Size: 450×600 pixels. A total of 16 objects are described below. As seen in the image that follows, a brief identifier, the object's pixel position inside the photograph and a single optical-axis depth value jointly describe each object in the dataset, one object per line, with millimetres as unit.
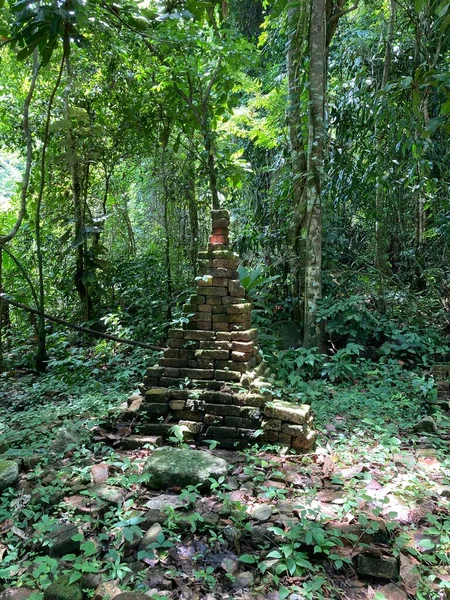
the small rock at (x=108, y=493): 2725
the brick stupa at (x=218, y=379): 3562
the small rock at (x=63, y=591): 1974
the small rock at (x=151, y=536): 2332
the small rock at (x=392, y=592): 2075
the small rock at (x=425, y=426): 3961
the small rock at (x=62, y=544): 2293
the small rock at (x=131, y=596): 1904
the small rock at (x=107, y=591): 1993
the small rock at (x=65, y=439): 3473
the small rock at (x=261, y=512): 2553
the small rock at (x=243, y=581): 2125
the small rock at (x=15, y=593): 1999
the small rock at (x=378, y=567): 2182
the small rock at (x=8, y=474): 2918
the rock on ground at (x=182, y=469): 2867
